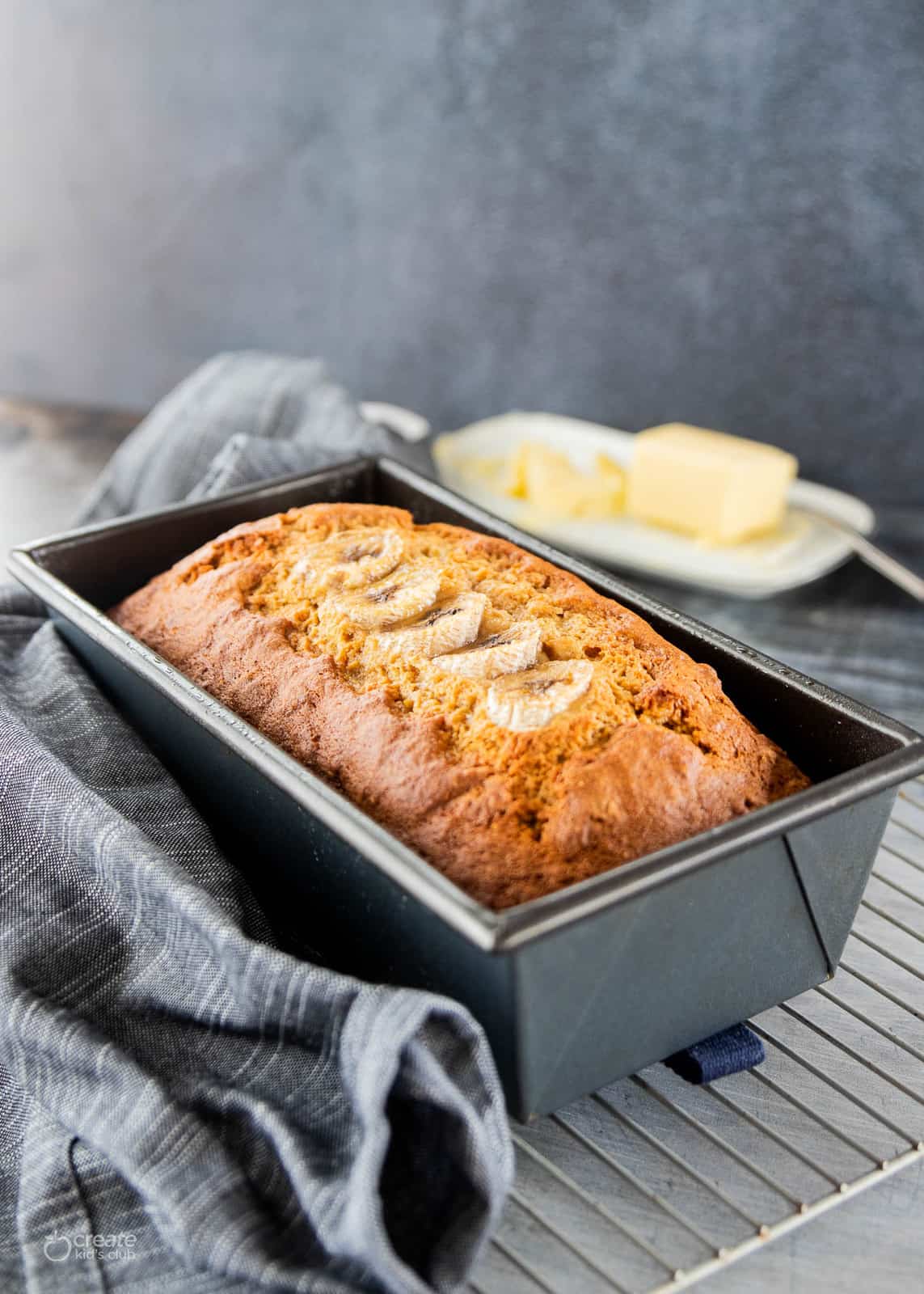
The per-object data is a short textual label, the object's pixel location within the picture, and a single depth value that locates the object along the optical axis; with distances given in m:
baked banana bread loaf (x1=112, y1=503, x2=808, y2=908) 0.65
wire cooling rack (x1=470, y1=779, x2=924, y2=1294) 0.62
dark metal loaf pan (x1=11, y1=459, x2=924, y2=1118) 0.61
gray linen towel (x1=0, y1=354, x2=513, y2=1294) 0.61
